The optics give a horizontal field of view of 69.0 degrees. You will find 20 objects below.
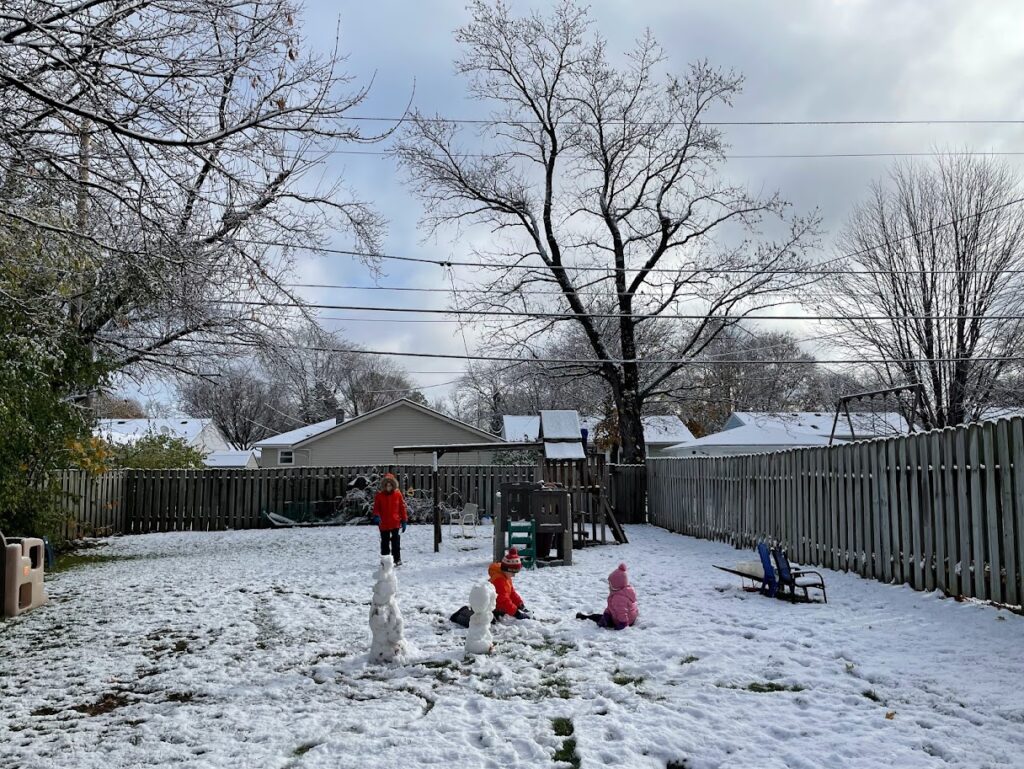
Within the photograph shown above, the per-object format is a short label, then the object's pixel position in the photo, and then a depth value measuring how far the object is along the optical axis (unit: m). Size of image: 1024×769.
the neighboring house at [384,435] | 34.25
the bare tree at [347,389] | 52.64
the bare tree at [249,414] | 56.88
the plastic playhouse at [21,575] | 7.91
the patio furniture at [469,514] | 16.15
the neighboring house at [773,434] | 29.94
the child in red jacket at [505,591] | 7.29
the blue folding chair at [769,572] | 8.10
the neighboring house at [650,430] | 40.50
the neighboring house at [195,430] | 49.38
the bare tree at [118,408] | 14.55
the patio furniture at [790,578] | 7.74
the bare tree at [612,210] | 23.14
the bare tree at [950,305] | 18.34
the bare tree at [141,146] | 4.78
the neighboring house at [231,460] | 43.72
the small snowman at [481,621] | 6.00
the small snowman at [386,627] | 5.76
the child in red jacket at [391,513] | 11.23
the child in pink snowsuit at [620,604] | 6.84
